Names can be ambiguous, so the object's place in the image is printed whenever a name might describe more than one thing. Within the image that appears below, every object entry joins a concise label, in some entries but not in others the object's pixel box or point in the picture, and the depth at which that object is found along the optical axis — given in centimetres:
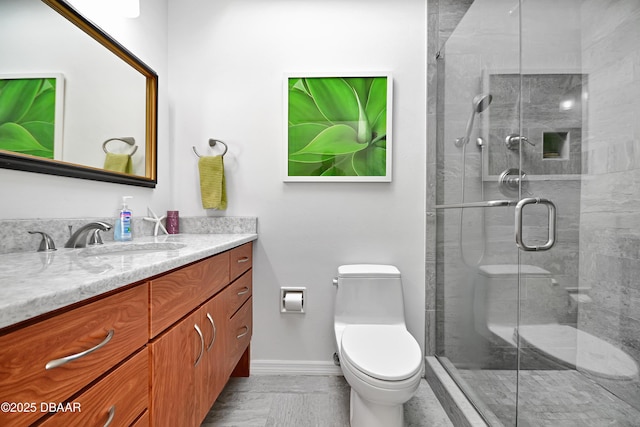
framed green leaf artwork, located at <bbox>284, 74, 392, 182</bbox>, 184
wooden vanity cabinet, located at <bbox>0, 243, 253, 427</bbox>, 48
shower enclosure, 109
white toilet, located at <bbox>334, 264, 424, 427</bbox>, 113
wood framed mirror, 100
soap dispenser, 140
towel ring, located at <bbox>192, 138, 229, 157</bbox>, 187
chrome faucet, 113
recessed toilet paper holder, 183
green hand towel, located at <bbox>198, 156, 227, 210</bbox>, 181
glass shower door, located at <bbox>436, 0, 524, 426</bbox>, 119
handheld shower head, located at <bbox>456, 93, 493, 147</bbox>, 132
